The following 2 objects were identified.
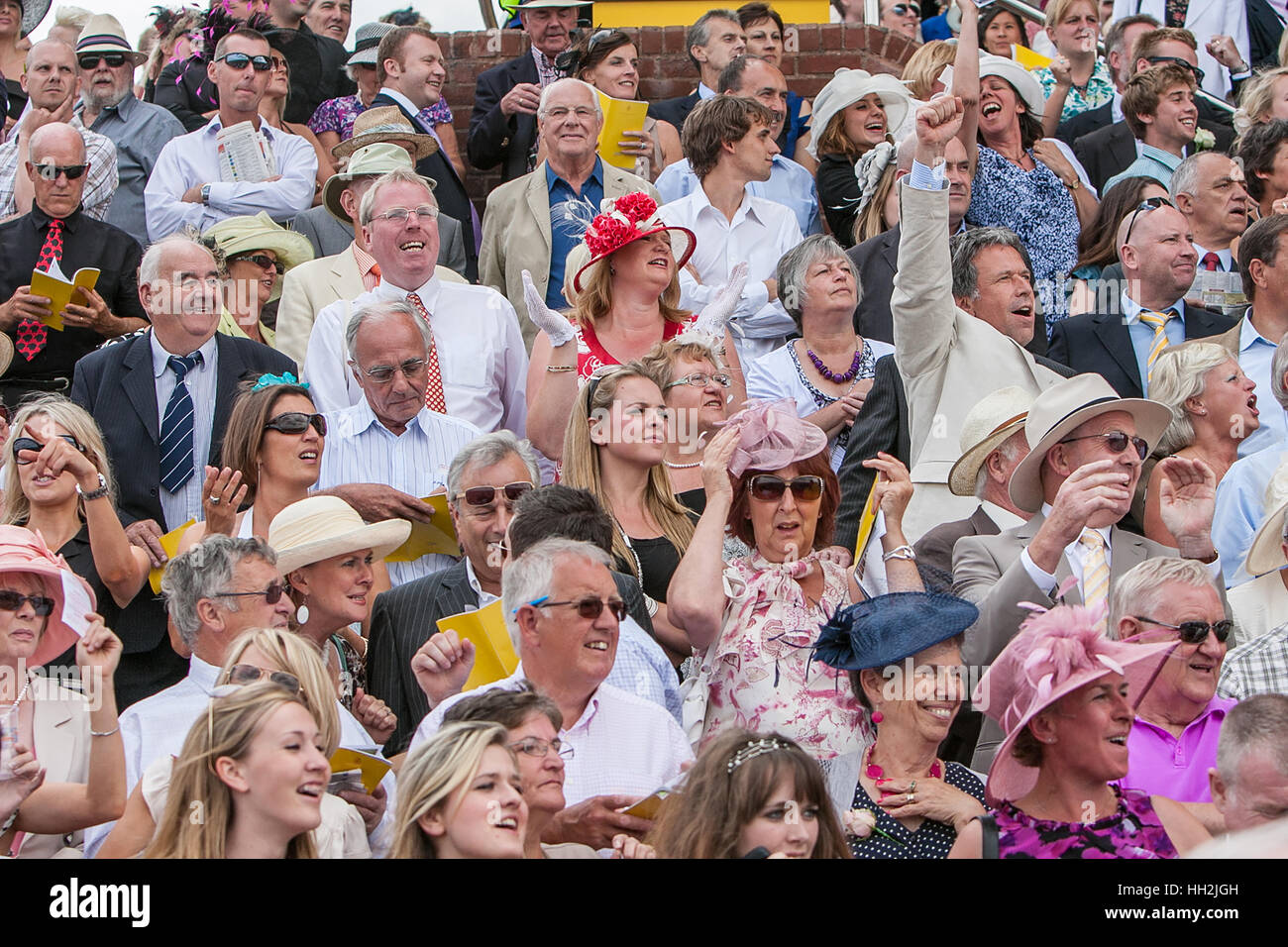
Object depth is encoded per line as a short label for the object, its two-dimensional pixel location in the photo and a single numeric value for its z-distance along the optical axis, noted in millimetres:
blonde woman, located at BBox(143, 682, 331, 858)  8477
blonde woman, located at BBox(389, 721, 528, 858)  8281
